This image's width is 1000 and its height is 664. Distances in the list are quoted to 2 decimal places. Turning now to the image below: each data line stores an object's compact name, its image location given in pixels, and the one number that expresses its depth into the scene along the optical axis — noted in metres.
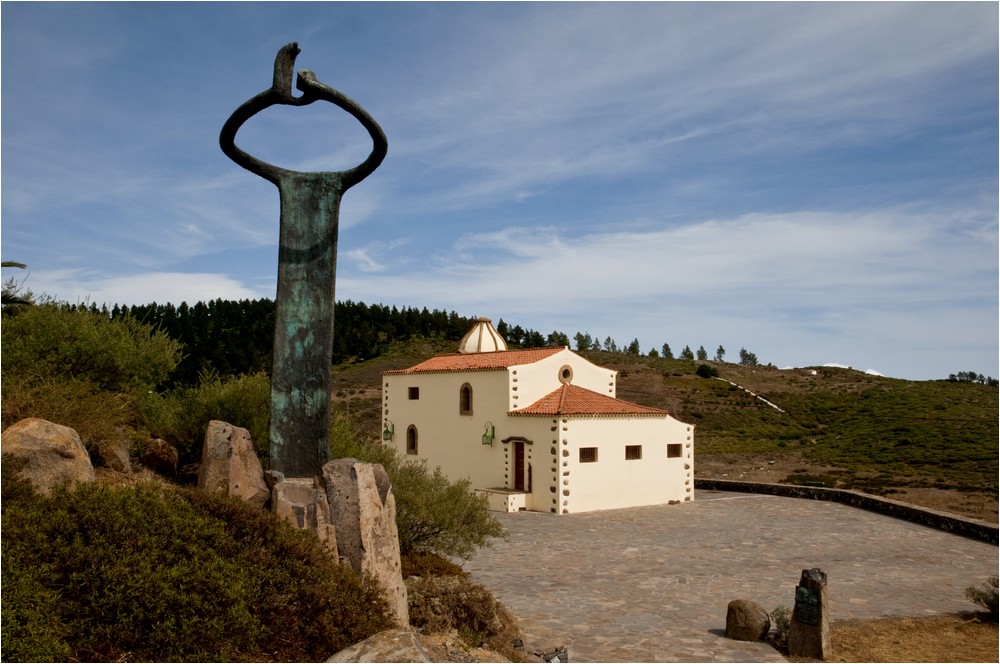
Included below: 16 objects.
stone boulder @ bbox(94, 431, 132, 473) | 8.16
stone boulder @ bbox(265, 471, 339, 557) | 6.93
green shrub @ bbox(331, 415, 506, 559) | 10.79
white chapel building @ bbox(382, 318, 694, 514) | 23.41
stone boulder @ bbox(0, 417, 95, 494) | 6.72
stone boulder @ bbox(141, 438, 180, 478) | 8.86
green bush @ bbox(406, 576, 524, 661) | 8.27
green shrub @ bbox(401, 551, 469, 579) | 10.12
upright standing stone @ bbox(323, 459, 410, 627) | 7.08
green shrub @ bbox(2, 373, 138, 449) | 8.27
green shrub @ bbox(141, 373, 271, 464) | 9.66
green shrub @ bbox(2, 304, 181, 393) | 11.70
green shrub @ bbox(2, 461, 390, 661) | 5.10
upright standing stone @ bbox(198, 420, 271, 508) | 7.30
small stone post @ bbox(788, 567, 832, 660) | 9.55
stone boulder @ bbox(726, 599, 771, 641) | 10.05
